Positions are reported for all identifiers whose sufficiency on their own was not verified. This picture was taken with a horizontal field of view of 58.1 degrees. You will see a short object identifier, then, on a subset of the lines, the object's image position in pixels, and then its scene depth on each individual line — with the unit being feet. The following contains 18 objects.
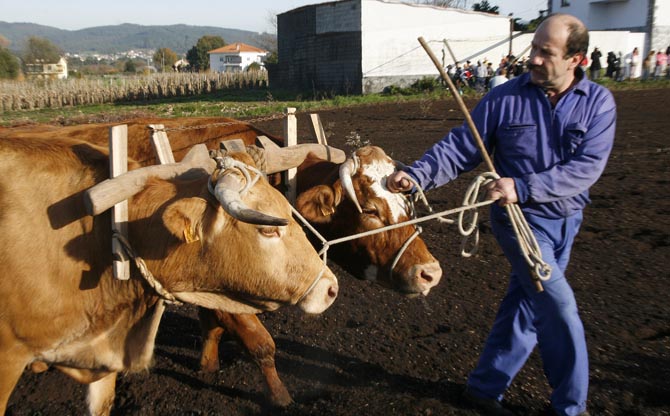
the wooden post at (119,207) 9.96
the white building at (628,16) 129.70
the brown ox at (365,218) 12.58
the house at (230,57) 369.91
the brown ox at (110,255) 9.93
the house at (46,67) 309.47
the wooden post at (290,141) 13.35
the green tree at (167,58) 433.36
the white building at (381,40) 104.01
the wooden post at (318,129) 15.07
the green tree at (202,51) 348.18
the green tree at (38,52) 338.54
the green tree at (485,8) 184.48
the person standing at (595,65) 98.34
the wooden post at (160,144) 11.60
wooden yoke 9.36
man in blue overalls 10.48
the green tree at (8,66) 185.80
